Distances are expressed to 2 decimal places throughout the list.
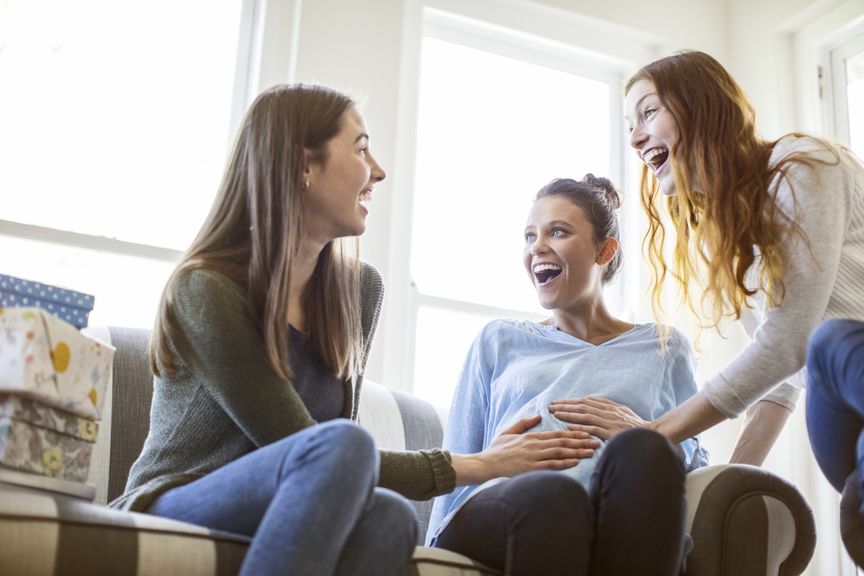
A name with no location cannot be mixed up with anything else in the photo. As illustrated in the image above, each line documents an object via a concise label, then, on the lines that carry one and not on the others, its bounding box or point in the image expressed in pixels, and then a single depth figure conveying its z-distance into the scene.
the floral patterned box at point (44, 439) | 1.32
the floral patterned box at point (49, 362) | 1.32
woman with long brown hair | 1.25
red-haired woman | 1.75
